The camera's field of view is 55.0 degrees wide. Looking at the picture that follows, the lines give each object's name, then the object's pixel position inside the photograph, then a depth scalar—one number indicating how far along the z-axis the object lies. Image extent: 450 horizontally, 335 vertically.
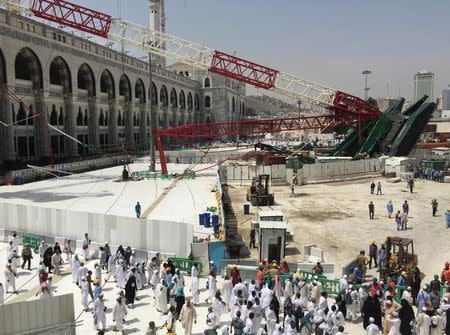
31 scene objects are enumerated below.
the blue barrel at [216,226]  19.44
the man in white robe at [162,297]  12.70
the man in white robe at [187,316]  11.12
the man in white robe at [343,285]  12.75
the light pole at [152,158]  43.16
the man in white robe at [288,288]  12.87
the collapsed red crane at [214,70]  39.28
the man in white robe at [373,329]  10.45
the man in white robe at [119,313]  11.62
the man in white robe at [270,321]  11.12
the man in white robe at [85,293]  12.73
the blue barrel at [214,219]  20.42
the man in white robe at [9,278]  13.88
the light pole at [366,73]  121.09
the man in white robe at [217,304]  11.81
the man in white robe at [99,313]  11.29
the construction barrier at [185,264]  15.65
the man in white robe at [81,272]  14.14
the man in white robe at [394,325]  10.65
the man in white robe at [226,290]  13.17
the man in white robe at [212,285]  13.44
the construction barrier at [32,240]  18.84
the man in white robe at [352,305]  12.47
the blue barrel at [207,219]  20.92
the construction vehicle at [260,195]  30.75
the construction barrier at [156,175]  39.59
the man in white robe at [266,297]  12.01
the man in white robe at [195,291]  13.22
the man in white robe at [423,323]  10.78
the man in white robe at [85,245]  17.34
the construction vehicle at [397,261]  15.75
